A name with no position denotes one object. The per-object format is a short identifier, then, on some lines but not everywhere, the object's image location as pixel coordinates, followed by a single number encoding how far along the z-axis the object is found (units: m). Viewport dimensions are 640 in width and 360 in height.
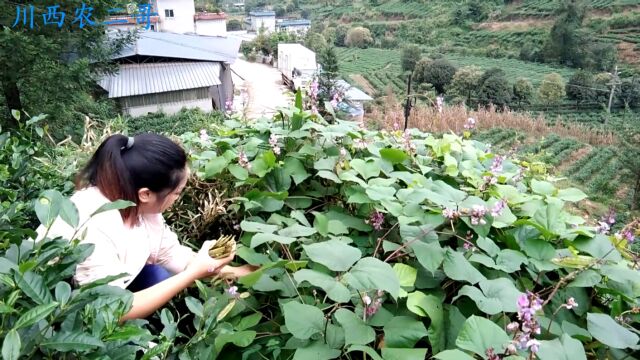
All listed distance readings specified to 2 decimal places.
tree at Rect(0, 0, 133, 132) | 6.24
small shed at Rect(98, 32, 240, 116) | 12.67
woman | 0.94
